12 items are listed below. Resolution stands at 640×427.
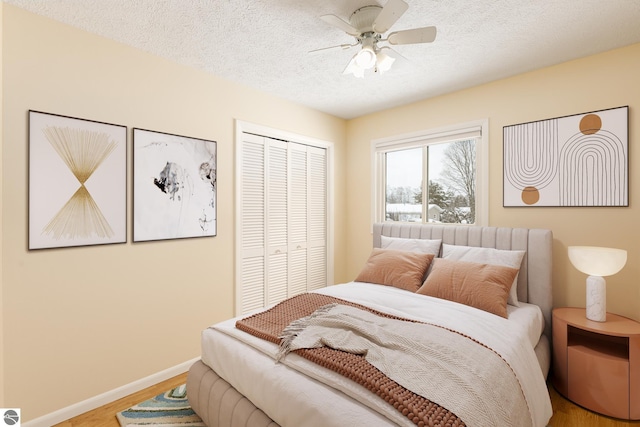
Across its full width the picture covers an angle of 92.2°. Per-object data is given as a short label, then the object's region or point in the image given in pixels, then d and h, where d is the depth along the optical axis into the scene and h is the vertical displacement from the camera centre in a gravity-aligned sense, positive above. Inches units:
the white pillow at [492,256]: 97.5 -12.7
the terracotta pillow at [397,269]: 108.3 -18.5
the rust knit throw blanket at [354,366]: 44.9 -26.5
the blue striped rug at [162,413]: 78.9 -52.2
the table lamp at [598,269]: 83.7 -14.0
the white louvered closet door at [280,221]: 127.3 -0.9
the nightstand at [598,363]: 77.3 -38.0
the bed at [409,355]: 49.4 -27.4
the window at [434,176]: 123.8 +19.5
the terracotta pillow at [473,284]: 87.7 -19.9
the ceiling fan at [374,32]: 68.2 +44.7
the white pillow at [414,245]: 118.7 -10.4
